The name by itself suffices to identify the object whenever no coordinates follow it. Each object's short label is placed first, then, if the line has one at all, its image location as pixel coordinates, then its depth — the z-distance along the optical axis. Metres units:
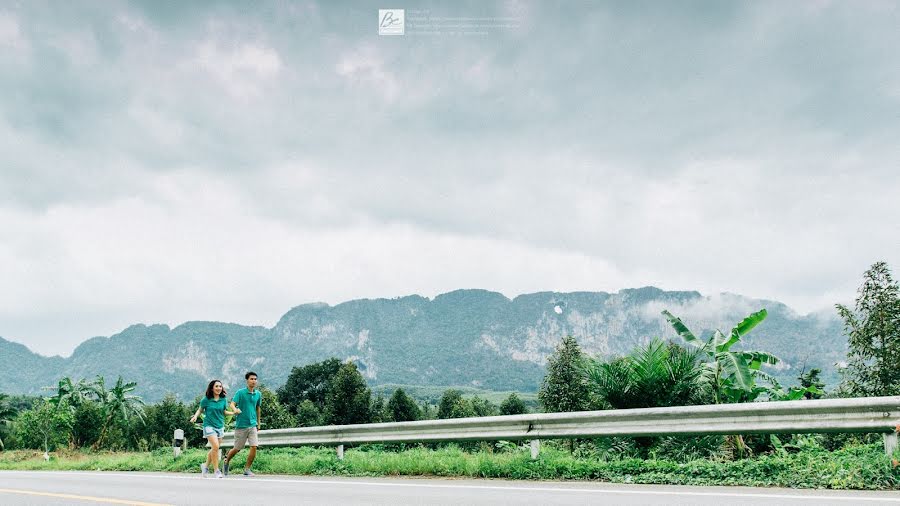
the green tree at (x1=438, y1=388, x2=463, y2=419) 105.62
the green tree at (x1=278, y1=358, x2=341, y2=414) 115.44
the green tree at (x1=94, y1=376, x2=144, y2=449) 71.75
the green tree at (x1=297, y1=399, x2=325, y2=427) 92.12
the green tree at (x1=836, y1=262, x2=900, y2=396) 32.31
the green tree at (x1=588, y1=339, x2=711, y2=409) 11.20
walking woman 13.23
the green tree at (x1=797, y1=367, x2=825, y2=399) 43.49
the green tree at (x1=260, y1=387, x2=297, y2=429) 75.33
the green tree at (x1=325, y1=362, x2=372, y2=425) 84.38
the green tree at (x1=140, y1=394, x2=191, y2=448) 89.68
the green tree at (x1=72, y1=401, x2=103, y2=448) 64.25
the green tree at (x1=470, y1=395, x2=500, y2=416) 115.24
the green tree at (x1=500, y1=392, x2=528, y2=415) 96.32
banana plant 11.73
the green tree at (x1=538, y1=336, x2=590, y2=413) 58.69
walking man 12.95
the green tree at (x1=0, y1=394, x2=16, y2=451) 75.95
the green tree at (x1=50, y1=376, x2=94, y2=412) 72.81
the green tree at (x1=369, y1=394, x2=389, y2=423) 90.31
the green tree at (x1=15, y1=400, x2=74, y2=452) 42.09
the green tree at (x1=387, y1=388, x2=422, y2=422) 95.12
